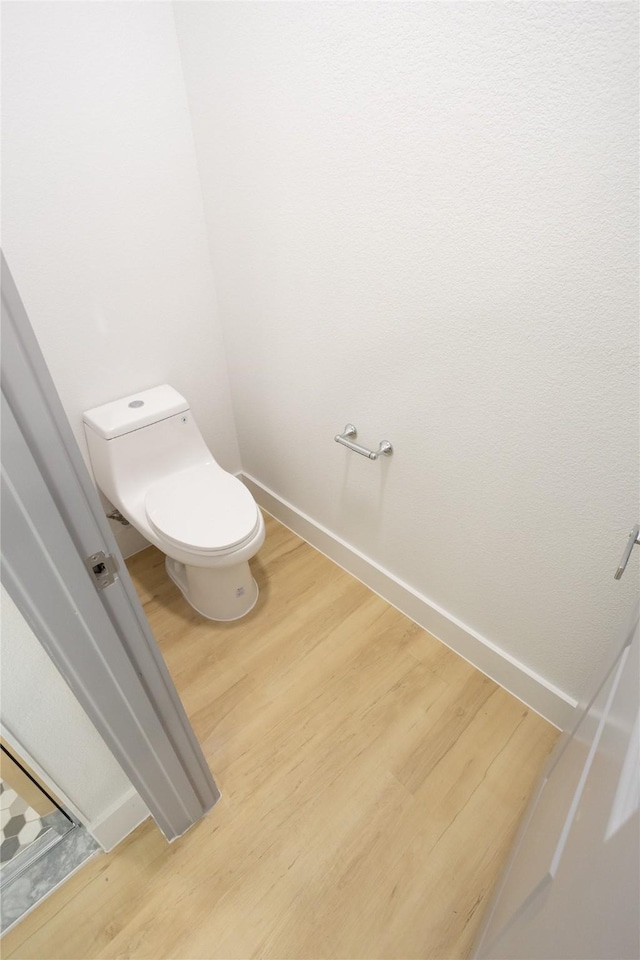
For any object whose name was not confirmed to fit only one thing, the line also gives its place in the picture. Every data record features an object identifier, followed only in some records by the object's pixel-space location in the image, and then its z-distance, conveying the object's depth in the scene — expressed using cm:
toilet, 143
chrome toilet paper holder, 136
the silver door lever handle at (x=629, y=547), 89
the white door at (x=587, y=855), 38
